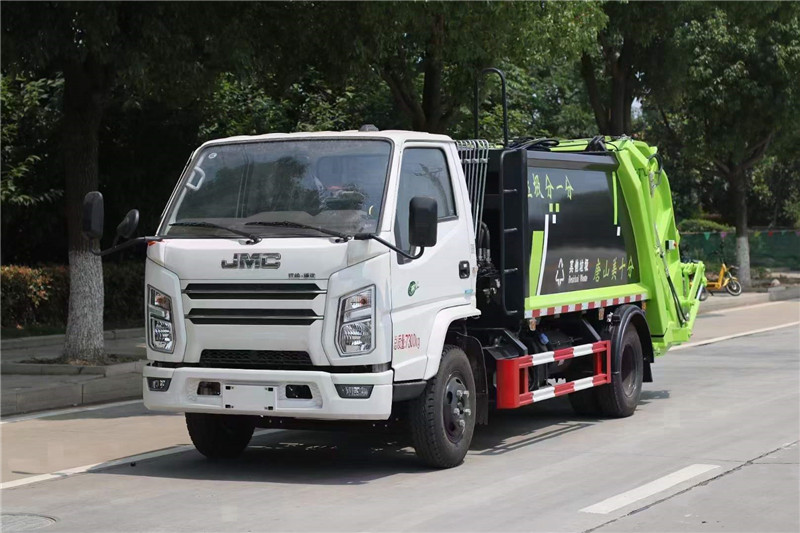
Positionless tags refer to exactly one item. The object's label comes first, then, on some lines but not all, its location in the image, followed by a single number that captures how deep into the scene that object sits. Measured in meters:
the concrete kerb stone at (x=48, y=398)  12.82
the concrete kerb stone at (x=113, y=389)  13.60
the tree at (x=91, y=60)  13.40
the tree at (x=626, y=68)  24.83
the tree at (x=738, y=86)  28.02
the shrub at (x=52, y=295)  20.06
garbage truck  8.45
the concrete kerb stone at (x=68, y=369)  14.61
